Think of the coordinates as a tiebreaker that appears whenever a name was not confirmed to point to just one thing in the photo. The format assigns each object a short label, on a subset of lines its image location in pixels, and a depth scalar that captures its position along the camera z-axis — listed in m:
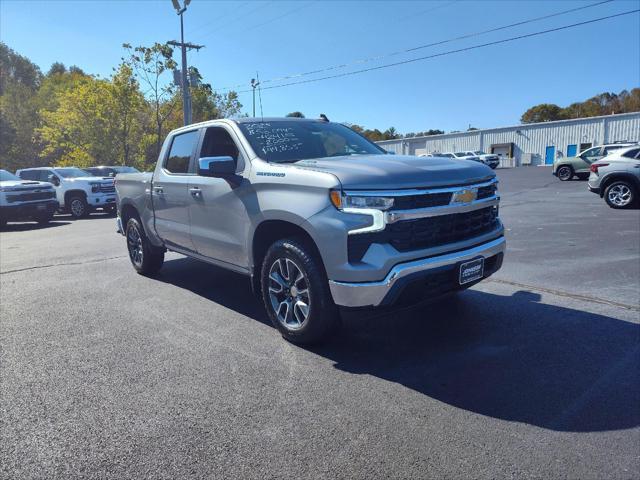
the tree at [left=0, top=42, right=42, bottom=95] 75.43
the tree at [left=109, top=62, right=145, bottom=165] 30.77
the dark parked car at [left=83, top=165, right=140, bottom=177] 18.28
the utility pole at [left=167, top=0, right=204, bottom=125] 24.42
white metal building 47.88
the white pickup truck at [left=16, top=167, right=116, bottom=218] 16.80
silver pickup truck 3.42
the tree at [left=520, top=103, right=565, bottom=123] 88.81
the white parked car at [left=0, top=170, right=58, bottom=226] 14.34
